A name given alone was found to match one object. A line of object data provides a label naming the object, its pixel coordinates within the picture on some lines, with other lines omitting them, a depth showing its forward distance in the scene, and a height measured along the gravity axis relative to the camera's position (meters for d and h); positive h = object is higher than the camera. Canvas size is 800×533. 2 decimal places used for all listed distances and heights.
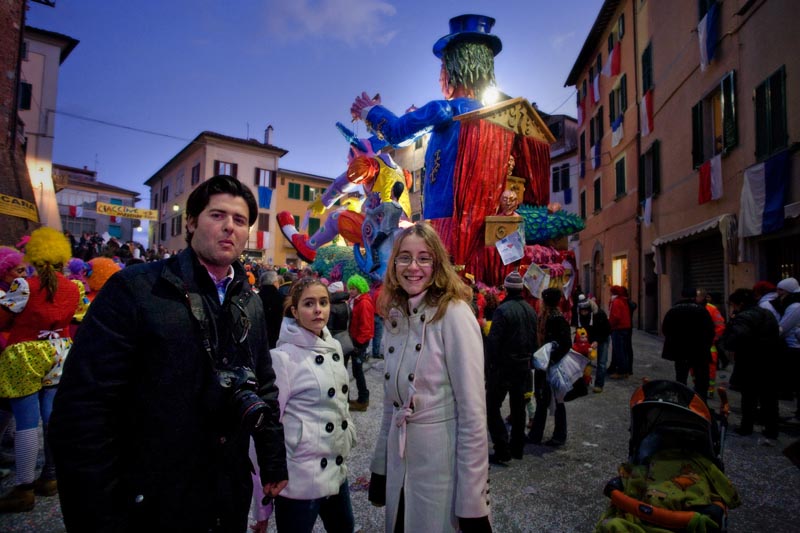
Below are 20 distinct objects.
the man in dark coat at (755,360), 5.00 -0.86
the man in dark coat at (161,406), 1.25 -0.38
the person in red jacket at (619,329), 7.66 -0.78
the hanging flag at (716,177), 9.80 +2.47
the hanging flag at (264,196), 32.72 +6.54
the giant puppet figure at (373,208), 9.41 +1.79
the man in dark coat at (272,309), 5.65 -0.35
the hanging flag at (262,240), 31.77 +3.15
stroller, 2.27 -1.11
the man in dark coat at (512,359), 4.21 -0.73
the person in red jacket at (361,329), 5.54 -0.65
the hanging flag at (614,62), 17.16 +8.88
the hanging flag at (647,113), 14.17 +5.71
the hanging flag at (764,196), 7.62 +1.67
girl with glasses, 1.70 -0.52
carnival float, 7.79 +2.13
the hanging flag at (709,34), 9.86 +5.81
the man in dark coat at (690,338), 5.53 -0.68
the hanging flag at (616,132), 17.06 +6.09
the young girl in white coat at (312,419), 2.05 -0.68
